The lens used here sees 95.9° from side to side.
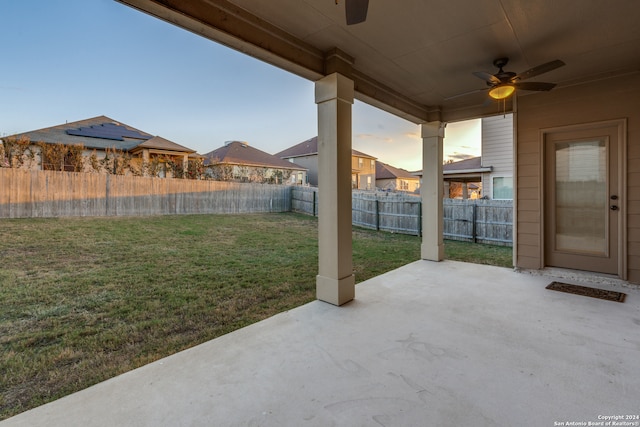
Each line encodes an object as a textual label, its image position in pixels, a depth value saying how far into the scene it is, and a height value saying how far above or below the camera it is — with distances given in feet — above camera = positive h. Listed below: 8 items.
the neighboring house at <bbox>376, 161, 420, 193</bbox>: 92.43 +9.65
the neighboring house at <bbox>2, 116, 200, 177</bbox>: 30.07 +7.23
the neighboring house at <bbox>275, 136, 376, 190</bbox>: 68.71 +11.83
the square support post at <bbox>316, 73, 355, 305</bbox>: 9.62 +0.74
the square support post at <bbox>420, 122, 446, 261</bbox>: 15.65 +1.04
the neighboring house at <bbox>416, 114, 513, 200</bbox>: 32.76 +5.27
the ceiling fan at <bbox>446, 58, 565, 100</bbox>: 9.36 +4.19
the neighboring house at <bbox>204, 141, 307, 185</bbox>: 44.11 +8.03
